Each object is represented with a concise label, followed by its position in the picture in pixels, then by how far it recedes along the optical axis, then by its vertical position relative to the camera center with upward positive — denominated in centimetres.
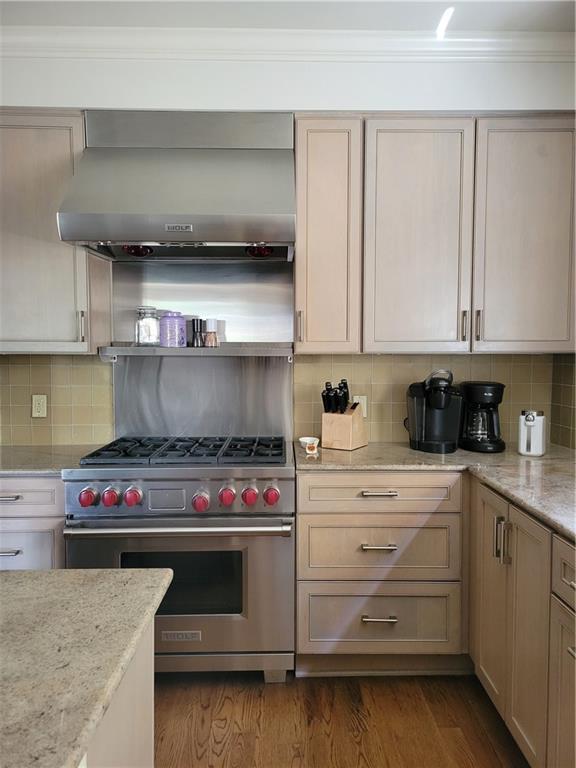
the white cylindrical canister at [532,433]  244 -33
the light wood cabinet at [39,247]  242 +51
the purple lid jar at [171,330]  260 +14
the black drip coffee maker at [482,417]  254 -26
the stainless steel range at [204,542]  224 -75
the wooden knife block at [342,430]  255 -32
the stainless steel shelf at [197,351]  246 +4
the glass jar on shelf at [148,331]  272 +15
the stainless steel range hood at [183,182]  217 +74
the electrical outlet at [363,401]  283 -21
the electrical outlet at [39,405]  281 -23
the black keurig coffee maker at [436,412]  246 -24
